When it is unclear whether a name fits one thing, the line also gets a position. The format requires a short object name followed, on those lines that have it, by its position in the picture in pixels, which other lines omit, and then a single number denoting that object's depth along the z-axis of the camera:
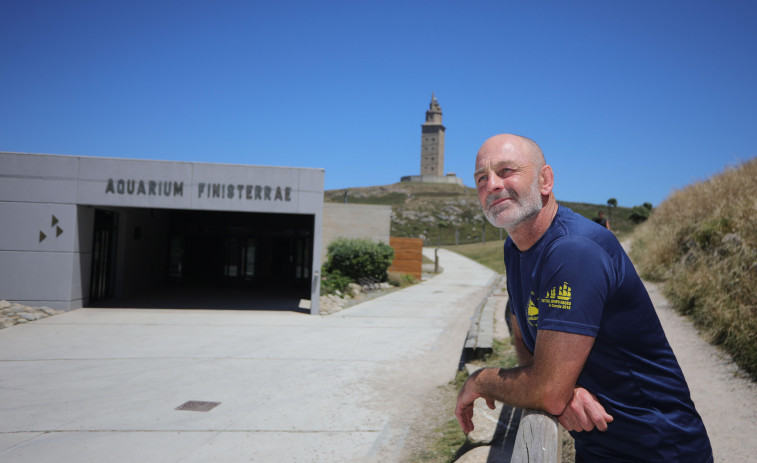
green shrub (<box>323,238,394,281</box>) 20.41
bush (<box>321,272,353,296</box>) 17.70
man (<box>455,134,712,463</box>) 1.57
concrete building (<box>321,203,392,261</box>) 23.28
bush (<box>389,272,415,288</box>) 22.77
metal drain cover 5.89
